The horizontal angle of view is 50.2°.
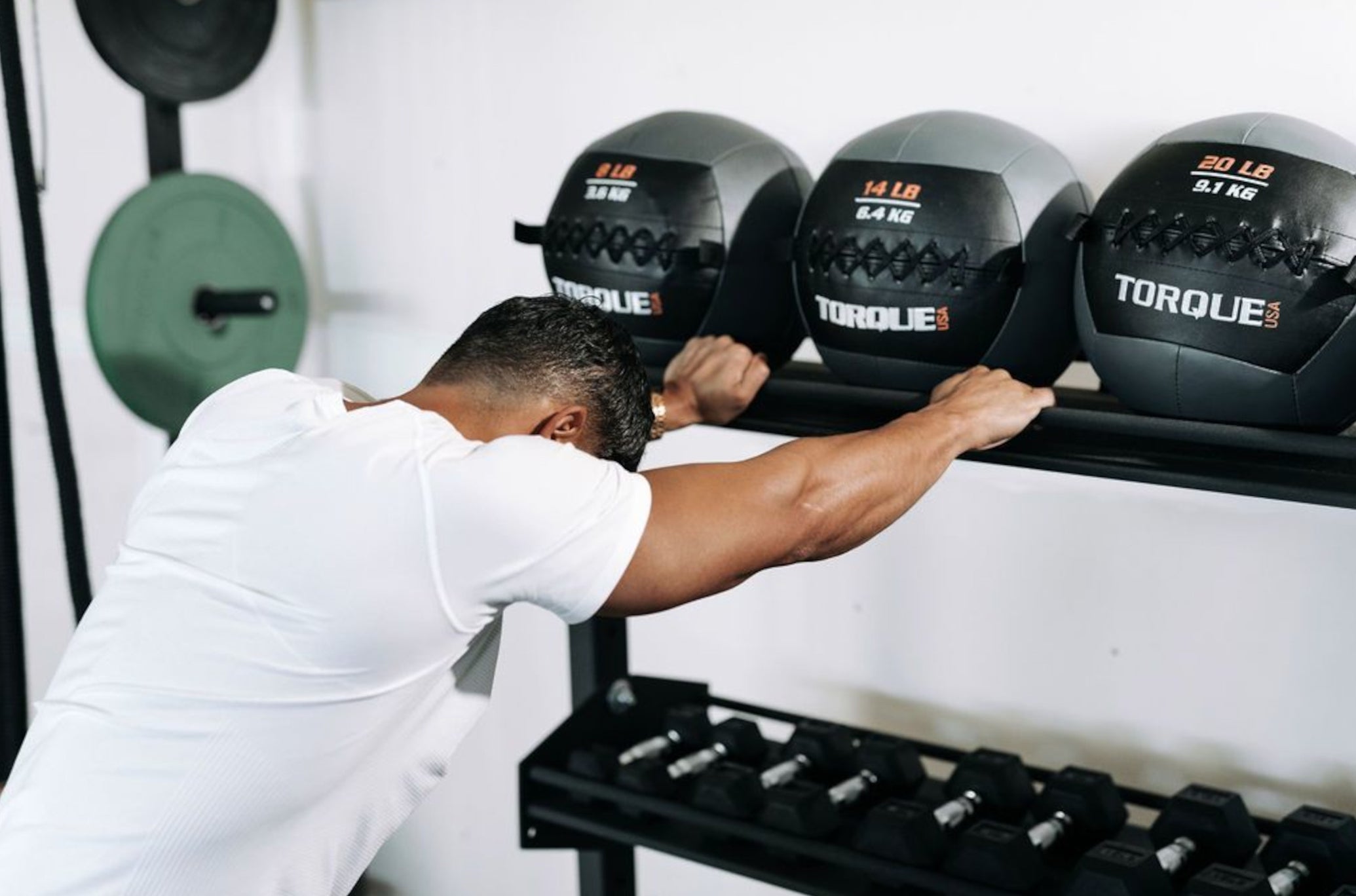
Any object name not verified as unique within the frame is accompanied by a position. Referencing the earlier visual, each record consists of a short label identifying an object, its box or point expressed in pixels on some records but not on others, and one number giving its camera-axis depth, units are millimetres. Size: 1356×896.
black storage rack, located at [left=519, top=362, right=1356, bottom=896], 1349
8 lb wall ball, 1667
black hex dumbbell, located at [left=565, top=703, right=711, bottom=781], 1914
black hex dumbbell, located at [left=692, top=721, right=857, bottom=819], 1783
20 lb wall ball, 1274
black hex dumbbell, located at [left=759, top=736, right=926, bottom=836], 1719
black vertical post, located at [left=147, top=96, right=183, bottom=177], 2514
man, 1264
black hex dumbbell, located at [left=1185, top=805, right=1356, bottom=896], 1557
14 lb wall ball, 1479
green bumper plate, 2416
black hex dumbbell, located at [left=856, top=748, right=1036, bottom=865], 1640
